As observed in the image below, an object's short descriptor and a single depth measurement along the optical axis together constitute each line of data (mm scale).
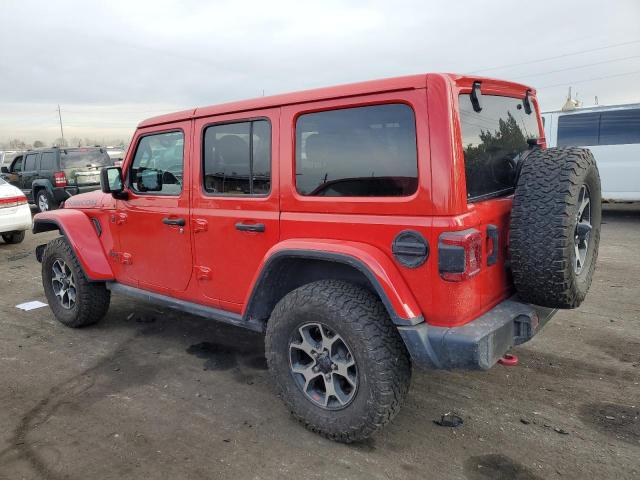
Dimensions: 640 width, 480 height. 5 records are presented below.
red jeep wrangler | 2418
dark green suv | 12367
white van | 9844
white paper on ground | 5398
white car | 8523
